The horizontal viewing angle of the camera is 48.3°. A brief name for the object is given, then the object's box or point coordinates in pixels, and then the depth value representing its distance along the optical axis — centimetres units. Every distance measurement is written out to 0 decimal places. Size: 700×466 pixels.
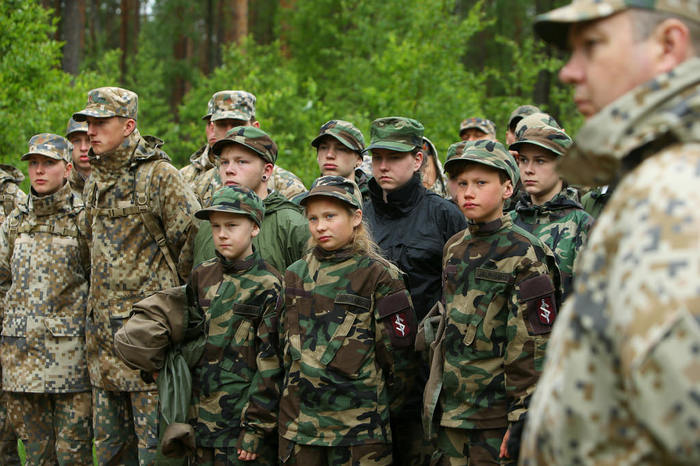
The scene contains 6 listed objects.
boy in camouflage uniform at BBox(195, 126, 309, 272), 541
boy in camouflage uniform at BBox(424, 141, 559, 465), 400
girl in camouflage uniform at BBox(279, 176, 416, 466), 439
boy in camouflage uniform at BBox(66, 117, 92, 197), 734
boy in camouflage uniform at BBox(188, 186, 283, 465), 465
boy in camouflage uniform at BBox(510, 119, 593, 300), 475
